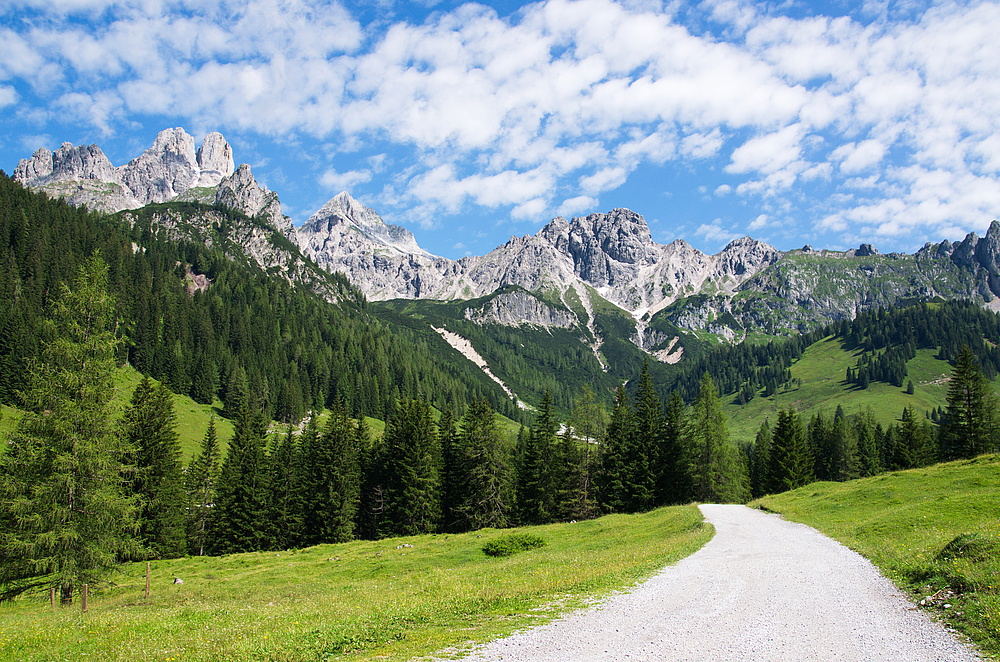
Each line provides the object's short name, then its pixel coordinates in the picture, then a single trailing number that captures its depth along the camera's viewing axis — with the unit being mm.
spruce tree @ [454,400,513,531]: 62938
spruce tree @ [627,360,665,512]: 63344
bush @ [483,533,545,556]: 39219
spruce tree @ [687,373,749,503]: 70188
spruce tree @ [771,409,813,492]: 77125
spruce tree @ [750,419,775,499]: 90400
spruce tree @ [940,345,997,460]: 70500
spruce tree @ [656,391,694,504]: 65125
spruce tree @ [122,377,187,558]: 58000
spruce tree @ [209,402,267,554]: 63469
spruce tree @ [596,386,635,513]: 63750
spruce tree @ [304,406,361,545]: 65438
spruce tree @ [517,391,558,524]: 66562
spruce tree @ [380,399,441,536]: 62969
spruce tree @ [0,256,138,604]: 26672
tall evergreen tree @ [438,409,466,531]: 65750
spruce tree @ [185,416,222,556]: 67062
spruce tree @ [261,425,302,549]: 65188
